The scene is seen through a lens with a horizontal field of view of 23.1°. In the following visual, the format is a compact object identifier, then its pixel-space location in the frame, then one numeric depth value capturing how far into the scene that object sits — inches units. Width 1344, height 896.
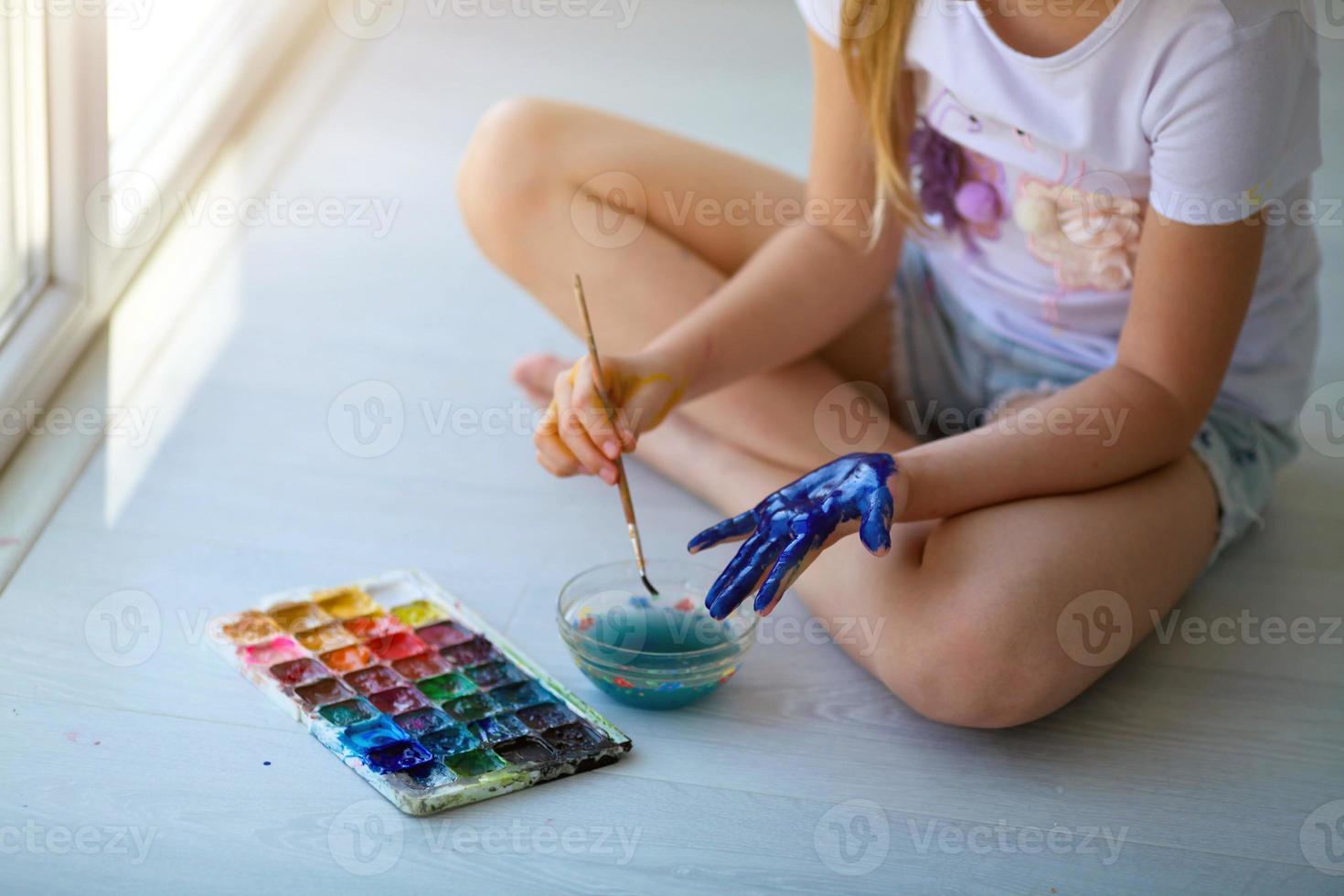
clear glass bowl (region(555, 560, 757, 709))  76.9
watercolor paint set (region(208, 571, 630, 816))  74.8
